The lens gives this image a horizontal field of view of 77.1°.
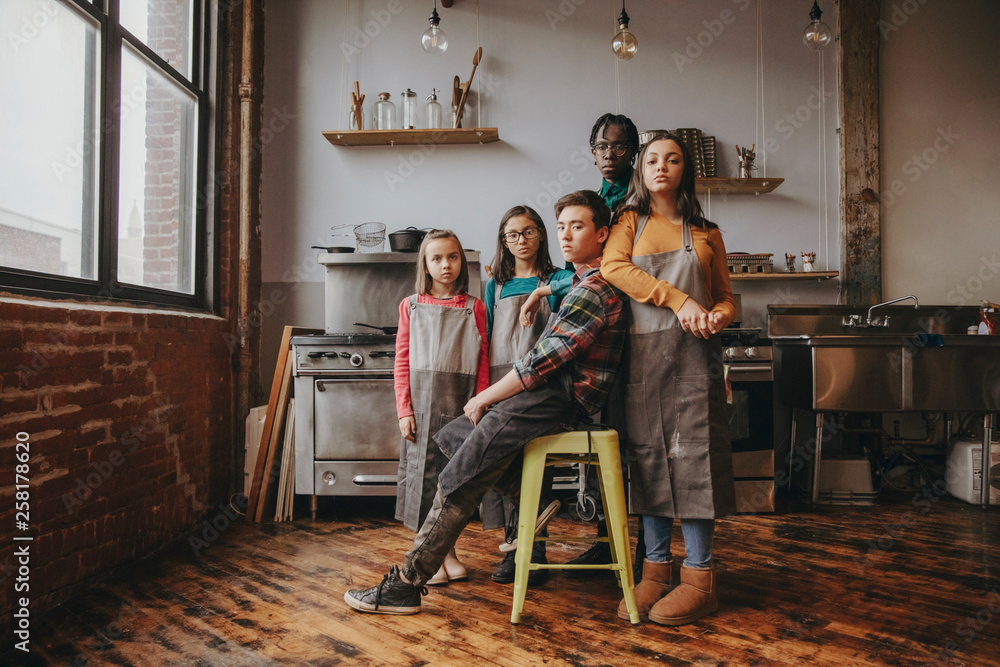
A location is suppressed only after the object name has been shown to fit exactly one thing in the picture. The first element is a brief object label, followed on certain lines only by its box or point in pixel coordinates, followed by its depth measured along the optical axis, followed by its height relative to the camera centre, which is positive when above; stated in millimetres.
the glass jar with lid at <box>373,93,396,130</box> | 3807 +1352
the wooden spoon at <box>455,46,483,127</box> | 3762 +1491
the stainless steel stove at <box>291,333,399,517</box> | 3121 -393
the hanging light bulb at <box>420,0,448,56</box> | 3352 +1590
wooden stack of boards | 3109 -610
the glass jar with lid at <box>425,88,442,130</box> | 3781 +1340
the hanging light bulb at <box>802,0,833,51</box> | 3365 +1635
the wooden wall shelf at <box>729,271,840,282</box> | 3707 +369
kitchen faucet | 3646 +93
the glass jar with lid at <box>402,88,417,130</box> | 3805 +1387
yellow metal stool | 1813 -449
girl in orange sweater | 1816 -102
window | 2041 +742
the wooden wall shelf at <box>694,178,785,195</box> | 3766 +927
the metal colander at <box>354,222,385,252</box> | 3795 +581
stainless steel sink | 3186 -173
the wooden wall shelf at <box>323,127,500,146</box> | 3723 +1207
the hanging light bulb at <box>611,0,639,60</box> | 3244 +1526
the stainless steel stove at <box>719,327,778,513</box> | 3207 -408
